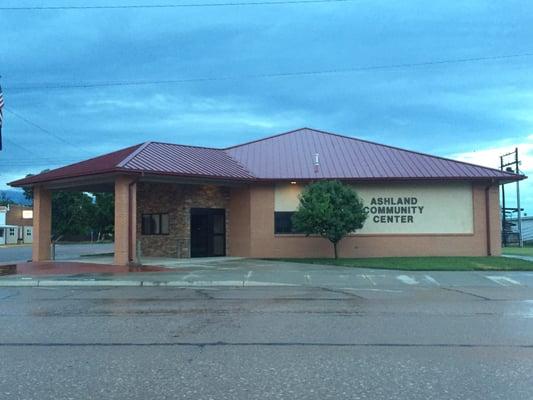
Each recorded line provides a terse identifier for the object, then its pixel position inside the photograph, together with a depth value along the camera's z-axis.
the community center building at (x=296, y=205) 26.61
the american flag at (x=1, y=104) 21.83
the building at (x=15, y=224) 75.44
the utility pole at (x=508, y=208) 55.34
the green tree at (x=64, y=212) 70.86
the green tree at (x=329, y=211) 23.44
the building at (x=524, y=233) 57.78
